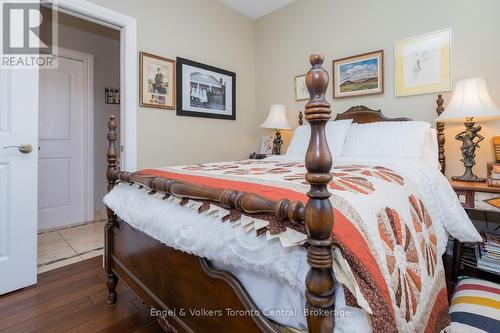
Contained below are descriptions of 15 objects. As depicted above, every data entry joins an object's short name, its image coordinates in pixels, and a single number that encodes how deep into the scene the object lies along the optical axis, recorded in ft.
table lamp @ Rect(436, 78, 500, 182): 6.15
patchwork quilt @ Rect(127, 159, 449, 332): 2.00
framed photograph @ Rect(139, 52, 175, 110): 8.35
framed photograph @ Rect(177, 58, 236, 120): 9.50
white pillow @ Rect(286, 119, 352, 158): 7.81
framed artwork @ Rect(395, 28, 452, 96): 7.45
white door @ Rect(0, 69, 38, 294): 5.83
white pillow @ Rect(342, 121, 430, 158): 6.70
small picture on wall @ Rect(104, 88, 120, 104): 12.11
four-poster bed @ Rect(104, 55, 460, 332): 1.94
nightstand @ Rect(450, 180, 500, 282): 5.61
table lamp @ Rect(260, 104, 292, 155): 10.30
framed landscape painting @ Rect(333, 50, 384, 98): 8.66
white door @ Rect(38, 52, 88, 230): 10.36
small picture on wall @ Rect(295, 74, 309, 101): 10.64
